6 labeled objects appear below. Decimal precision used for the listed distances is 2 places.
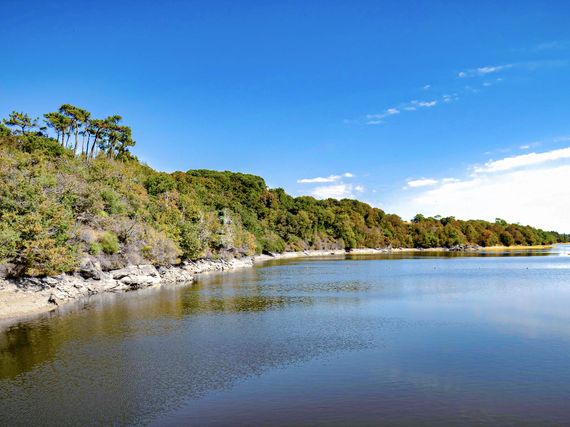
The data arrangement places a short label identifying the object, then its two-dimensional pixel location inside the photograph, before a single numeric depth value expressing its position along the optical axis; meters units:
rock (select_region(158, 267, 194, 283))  62.61
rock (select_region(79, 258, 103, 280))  47.90
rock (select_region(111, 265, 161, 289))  53.28
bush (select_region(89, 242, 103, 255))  50.90
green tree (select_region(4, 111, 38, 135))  73.25
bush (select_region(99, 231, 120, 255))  54.06
